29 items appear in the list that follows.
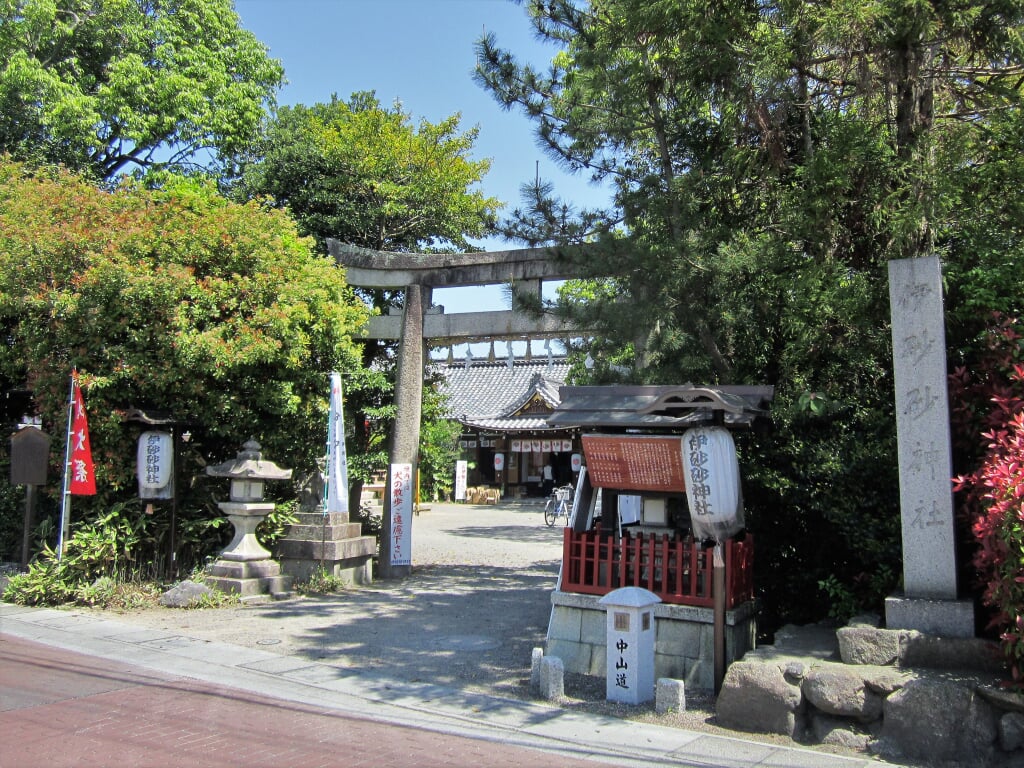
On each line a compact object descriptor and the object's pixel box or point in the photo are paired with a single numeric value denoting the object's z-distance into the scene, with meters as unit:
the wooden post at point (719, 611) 7.14
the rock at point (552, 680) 7.12
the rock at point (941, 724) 5.52
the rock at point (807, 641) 6.71
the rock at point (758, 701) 6.14
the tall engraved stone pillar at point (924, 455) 6.46
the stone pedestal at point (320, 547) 12.62
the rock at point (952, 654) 6.01
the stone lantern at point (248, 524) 11.84
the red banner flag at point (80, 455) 11.53
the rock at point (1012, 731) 5.44
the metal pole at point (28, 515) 12.42
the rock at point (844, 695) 5.95
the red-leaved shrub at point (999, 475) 5.36
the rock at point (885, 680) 5.87
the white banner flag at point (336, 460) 12.14
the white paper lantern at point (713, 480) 7.57
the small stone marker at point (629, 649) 7.05
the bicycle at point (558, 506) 26.08
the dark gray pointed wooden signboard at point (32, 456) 12.36
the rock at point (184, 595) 11.15
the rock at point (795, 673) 6.22
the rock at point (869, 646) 6.22
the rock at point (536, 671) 7.38
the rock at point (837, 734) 5.91
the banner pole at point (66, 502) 11.60
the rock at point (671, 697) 6.68
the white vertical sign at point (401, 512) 13.95
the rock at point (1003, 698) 5.41
